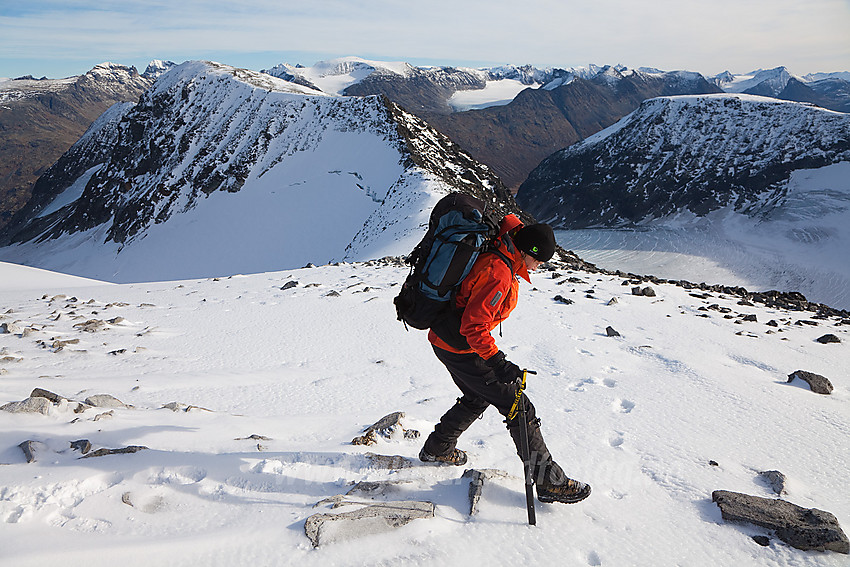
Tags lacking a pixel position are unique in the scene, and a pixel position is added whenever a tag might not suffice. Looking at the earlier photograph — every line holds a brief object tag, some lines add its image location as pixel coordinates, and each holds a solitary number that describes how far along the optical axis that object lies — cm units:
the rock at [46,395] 461
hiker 337
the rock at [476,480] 344
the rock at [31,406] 421
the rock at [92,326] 891
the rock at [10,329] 848
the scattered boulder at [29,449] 351
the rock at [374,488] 360
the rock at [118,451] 369
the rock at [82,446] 374
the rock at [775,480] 394
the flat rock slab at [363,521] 302
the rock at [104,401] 503
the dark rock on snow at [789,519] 312
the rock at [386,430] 453
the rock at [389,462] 403
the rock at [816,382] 653
